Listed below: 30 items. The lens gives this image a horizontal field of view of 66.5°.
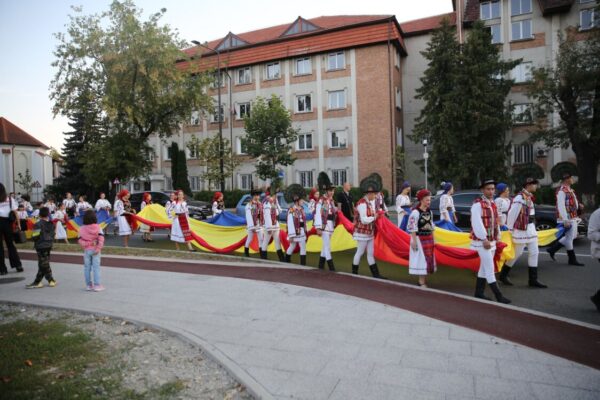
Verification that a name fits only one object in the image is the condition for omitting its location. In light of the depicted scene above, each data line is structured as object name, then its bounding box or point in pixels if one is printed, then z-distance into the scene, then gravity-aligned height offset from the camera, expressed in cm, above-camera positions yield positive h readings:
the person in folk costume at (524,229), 882 -83
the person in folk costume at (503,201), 1027 -31
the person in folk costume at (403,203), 1370 -38
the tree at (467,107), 3050 +557
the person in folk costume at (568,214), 1067 -66
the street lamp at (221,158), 3538 +287
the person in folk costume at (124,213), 1666 -57
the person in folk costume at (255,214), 1280 -55
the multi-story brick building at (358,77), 3491 +1005
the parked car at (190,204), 2400 -44
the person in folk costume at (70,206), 2177 -33
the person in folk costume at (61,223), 1820 -97
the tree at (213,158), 3797 +315
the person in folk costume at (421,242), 863 -99
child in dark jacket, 947 -95
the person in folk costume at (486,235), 763 -79
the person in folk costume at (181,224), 1477 -91
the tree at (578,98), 2603 +518
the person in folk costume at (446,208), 1155 -54
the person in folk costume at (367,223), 973 -68
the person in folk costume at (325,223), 1080 -73
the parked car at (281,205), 1880 -52
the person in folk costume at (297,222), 1177 -74
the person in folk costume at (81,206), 2006 -31
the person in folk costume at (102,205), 1879 -27
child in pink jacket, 896 -95
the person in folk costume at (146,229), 1825 -127
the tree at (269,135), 3434 +448
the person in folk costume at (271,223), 1247 -81
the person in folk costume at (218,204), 1716 -33
